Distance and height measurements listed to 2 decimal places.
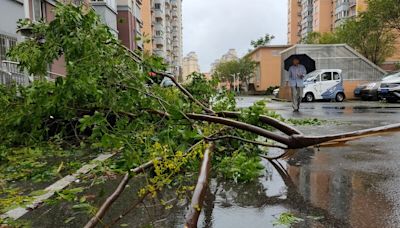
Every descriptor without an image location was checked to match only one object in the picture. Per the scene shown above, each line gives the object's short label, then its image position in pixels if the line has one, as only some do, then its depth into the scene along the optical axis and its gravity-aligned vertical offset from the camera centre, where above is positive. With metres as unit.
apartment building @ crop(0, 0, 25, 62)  12.59 +2.38
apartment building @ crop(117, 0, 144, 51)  31.89 +6.31
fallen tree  4.07 -0.20
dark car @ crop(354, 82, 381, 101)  23.70 -0.34
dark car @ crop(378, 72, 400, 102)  20.80 -0.21
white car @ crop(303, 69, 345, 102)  24.41 +0.09
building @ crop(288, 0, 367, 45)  70.31 +14.88
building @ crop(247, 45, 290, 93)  55.47 +3.08
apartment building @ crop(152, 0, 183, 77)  72.25 +14.41
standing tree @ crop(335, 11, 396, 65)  28.30 +3.82
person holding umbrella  14.59 +0.41
